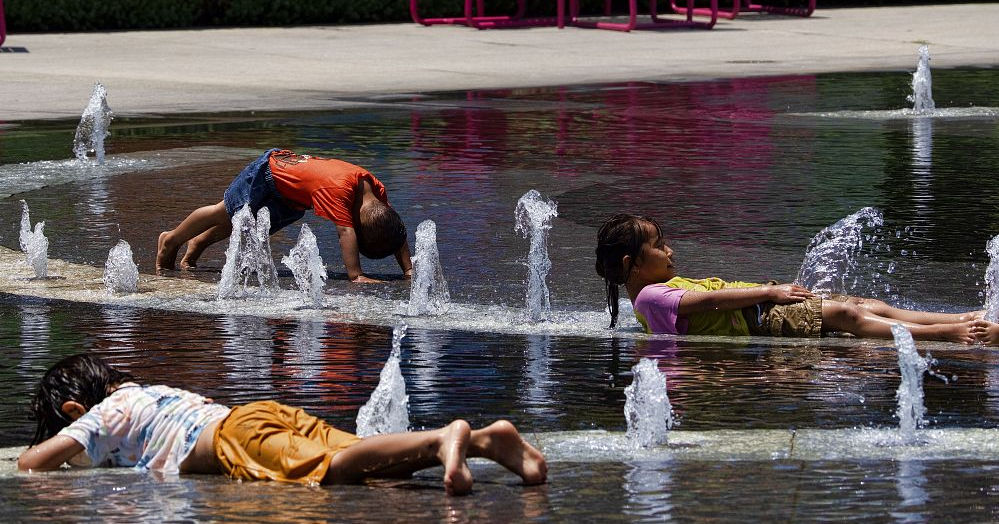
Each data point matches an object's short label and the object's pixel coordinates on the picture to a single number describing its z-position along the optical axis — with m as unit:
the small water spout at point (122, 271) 14.58
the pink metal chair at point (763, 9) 52.74
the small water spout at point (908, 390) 9.60
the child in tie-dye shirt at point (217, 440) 8.56
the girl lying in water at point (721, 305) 12.36
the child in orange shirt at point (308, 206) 15.19
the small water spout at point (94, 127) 23.48
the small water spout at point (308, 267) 14.12
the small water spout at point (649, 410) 9.41
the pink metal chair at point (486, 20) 49.21
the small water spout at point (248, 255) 14.70
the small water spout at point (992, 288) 12.62
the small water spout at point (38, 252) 15.28
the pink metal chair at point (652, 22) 48.21
